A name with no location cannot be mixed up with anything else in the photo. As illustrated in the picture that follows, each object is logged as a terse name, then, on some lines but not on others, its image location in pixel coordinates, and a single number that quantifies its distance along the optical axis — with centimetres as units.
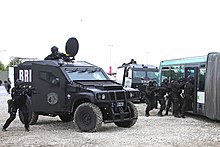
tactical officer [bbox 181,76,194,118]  1433
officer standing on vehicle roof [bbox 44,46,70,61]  1248
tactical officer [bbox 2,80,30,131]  1079
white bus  1262
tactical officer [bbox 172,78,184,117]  1466
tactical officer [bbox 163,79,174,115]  1514
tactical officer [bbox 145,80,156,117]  1492
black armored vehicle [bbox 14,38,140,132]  1054
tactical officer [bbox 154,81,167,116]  1504
